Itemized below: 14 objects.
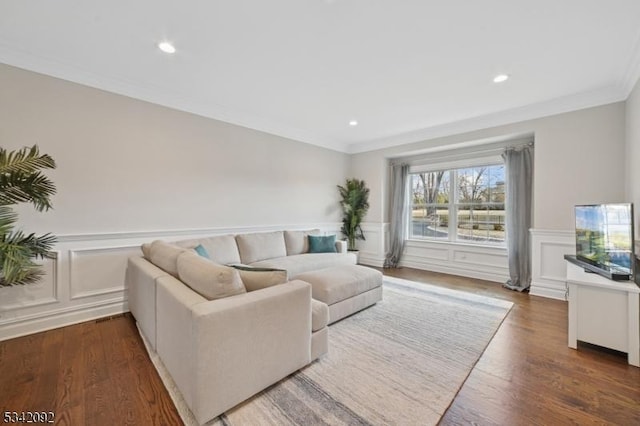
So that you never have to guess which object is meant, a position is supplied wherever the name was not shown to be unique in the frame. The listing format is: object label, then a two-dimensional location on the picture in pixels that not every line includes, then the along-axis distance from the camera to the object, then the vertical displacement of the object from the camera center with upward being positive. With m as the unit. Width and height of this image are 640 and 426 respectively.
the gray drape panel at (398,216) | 5.53 -0.07
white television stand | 2.09 -0.87
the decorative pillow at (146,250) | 2.67 -0.40
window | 4.62 +0.16
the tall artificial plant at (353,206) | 5.75 +0.16
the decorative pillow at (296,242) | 4.35 -0.50
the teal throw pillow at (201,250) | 2.97 -0.44
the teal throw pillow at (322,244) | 4.46 -0.54
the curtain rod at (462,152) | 4.21 +1.14
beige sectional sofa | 1.41 -0.76
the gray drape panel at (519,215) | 4.00 -0.04
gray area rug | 1.53 -1.19
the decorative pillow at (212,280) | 1.60 -0.43
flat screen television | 2.24 -0.27
